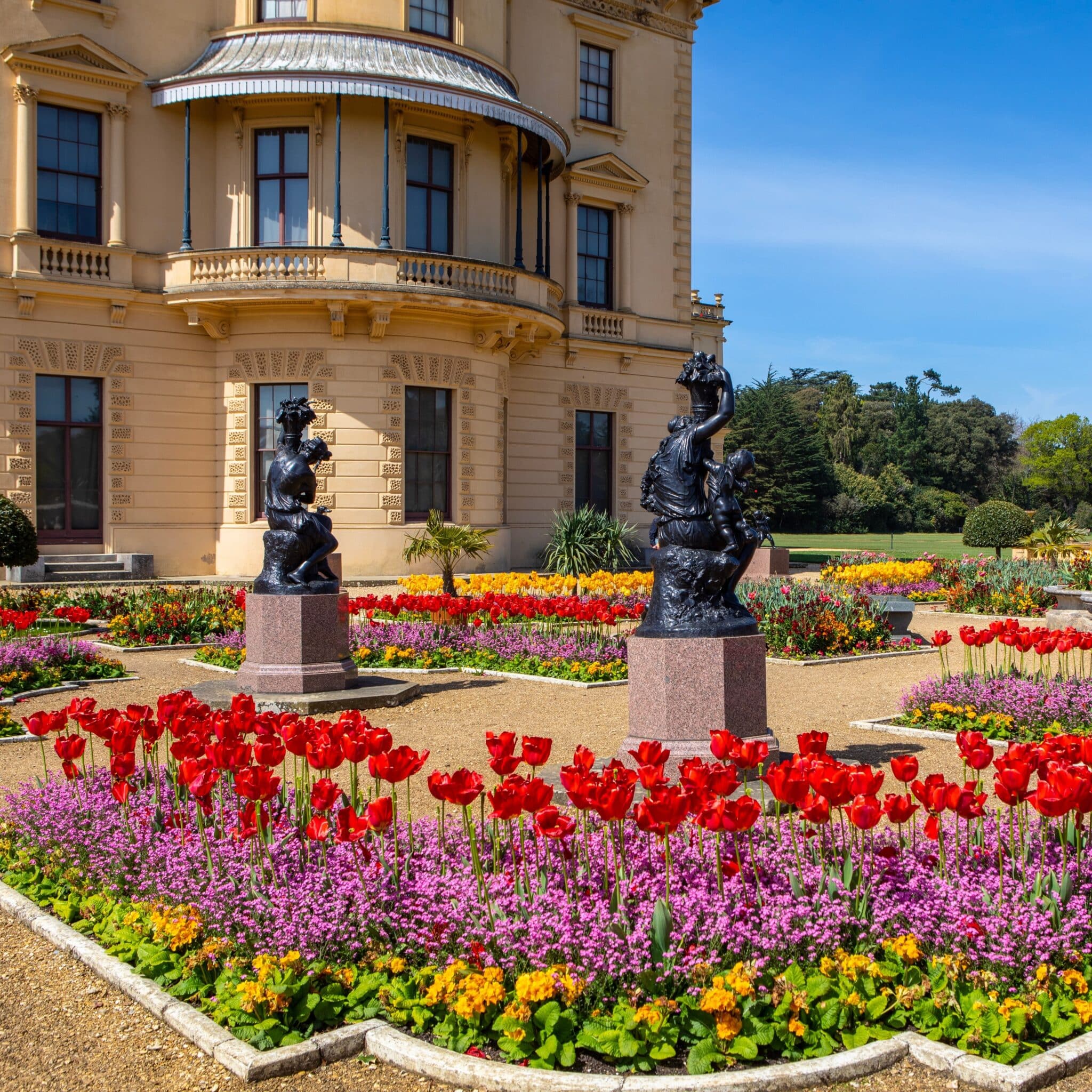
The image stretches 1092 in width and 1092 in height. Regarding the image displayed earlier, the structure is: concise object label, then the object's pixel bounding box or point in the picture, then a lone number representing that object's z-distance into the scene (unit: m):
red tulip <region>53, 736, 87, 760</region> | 5.40
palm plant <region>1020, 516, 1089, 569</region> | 27.75
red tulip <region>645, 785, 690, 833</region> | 4.08
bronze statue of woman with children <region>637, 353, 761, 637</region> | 7.50
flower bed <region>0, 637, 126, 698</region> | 11.88
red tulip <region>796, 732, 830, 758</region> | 5.21
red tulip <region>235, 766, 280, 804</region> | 4.52
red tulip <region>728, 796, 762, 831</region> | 4.11
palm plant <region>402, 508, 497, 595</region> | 19.72
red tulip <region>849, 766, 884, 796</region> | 4.23
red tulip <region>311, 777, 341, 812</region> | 4.51
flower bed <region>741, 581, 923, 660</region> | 14.98
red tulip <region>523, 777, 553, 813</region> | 4.22
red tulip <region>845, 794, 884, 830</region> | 4.14
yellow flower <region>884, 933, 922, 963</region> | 4.16
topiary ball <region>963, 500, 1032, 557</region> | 32.33
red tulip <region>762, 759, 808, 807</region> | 4.27
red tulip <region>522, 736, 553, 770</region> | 4.96
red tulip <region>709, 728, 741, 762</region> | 5.26
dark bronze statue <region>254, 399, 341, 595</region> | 11.22
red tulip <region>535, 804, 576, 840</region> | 4.21
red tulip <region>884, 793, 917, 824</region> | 4.23
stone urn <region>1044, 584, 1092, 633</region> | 16.80
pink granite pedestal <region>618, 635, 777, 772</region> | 7.27
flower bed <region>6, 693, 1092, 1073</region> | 3.98
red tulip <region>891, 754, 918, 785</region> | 4.57
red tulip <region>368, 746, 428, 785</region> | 4.62
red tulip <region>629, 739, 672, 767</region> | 5.00
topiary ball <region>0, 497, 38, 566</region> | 19.95
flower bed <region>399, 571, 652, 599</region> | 19.27
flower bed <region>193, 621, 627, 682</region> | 13.03
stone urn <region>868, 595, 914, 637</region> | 16.56
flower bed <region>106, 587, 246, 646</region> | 15.75
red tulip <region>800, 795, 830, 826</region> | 4.27
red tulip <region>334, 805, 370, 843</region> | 4.37
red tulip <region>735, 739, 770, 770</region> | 5.07
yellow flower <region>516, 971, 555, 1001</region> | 3.86
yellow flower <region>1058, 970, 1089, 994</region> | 4.07
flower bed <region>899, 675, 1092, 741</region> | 9.27
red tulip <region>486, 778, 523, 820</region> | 4.16
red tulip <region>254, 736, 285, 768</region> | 4.93
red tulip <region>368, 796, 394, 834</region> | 4.29
